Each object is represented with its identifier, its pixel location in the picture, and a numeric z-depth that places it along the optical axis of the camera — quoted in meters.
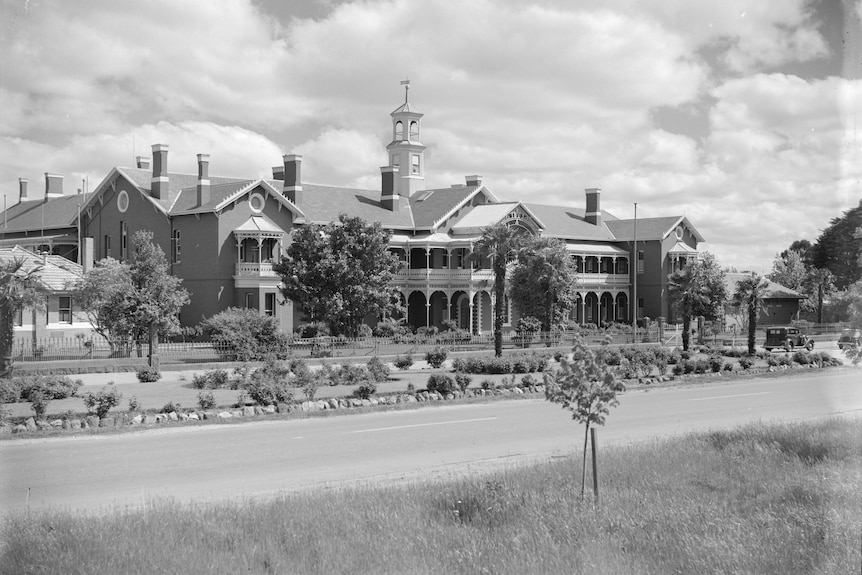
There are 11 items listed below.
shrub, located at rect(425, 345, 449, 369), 36.81
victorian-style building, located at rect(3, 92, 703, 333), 54.50
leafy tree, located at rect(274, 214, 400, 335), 48.94
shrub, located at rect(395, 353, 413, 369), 35.66
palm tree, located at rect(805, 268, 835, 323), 67.28
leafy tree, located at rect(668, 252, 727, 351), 52.03
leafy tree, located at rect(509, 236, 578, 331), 58.09
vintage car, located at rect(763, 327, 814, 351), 55.72
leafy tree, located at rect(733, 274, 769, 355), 49.41
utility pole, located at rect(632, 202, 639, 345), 69.11
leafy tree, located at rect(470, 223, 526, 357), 45.16
